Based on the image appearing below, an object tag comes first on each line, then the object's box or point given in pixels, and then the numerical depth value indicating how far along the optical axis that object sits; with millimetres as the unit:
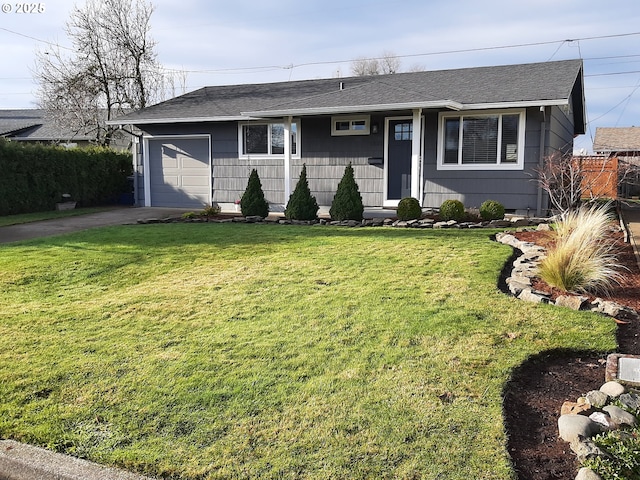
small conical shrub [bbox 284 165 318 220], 11656
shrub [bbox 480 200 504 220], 10875
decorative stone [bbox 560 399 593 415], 3057
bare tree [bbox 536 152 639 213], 10992
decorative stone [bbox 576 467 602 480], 2424
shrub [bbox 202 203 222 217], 12797
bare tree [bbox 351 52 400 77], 41750
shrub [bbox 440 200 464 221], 10945
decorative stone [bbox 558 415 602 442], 2785
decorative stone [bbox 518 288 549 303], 4992
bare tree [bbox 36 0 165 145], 22438
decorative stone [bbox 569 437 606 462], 2592
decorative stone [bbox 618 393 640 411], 3037
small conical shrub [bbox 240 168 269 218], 12195
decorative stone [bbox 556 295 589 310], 4848
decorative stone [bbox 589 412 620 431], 2877
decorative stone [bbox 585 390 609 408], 3104
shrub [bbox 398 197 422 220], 11195
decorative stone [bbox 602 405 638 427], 2895
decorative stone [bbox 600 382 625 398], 3186
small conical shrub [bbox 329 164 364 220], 11359
